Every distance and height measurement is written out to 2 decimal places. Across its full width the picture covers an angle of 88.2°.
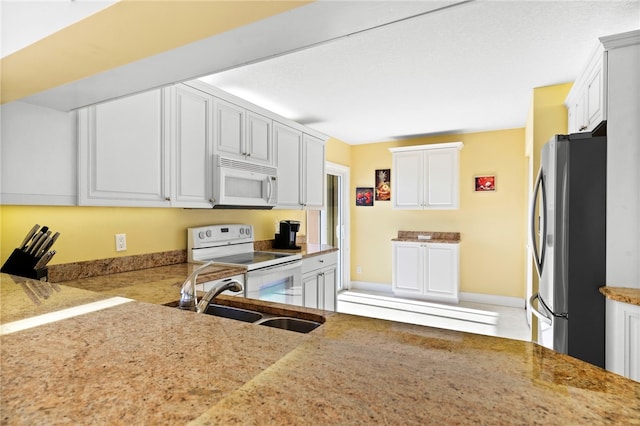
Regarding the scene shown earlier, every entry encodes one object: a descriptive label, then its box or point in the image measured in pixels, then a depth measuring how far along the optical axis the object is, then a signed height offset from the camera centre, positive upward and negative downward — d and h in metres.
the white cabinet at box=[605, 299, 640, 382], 1.67 -0.66
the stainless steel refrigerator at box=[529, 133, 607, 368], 1.88 -0.20
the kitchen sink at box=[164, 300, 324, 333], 1.27 -0.44
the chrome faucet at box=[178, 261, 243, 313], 1.19 -0.30
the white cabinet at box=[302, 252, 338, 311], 3.20 -0.72
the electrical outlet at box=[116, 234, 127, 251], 2.23 -0.21
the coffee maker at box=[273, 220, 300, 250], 3.62 -0.26
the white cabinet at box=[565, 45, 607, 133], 1.99 +0.82
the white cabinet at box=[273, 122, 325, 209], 3.40 +0.49
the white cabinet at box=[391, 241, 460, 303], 4.62 -0.85
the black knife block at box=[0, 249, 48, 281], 1.53 -0.26
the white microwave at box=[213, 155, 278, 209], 2.57 +0.23
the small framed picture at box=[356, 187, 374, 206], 5.63 +0.26
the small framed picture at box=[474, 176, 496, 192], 4.75 +0.42
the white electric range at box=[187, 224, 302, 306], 2.48 -0.40
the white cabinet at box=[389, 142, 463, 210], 4.73 +0.52
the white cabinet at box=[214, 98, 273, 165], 2.67 +0.68
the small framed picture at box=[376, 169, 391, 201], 5.49 +0.45
